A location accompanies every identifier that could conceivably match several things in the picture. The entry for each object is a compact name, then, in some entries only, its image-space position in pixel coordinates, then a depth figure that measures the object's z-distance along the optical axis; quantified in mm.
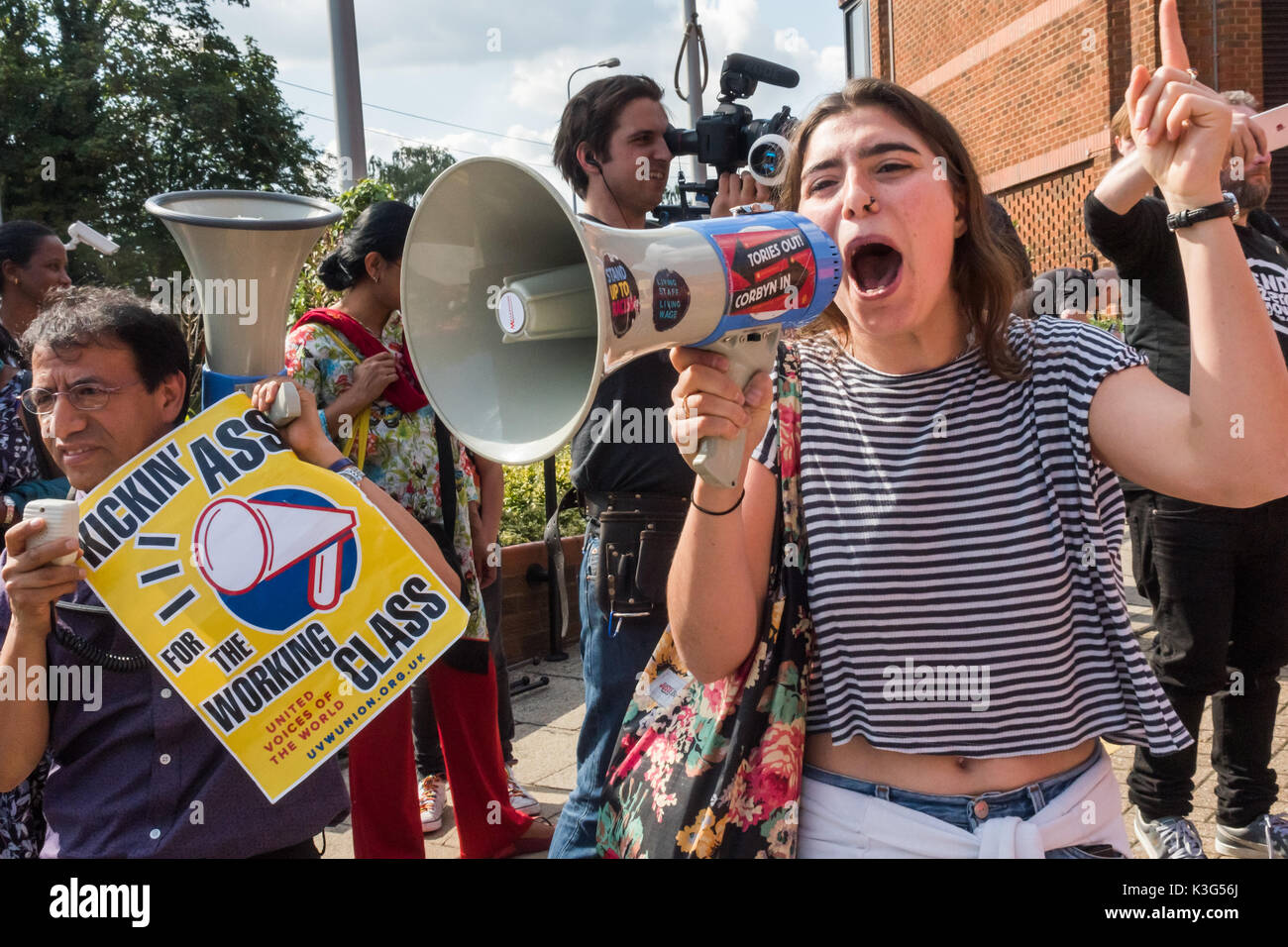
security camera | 3213
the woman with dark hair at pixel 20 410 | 2037
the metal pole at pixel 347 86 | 5723
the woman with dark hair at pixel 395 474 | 3225
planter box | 5859
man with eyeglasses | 1901
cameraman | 2701
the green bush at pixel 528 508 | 6680
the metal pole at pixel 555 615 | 5762
